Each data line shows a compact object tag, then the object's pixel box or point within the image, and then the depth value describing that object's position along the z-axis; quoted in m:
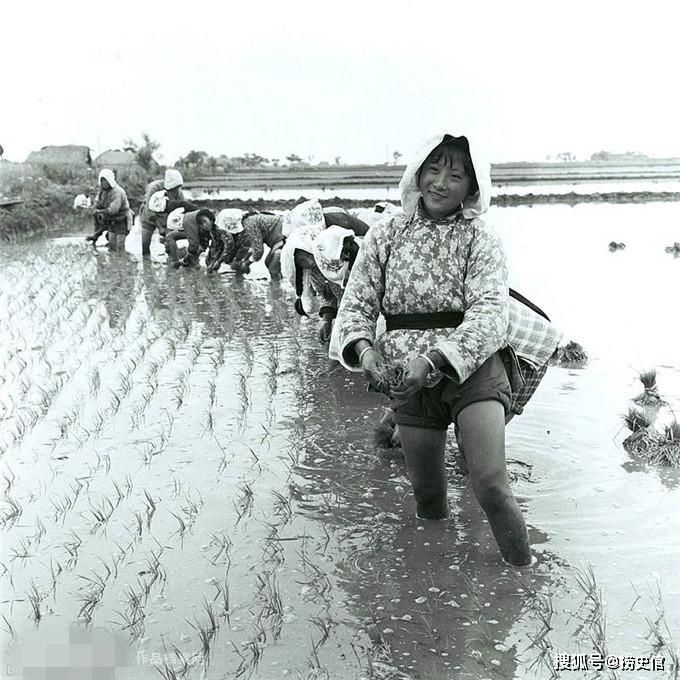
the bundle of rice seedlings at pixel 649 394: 4.94
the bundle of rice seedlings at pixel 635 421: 4.29
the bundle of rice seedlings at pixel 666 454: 3.99
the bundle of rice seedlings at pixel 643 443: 4.09
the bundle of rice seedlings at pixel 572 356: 6.13
